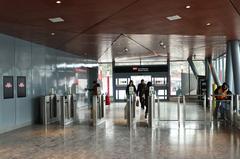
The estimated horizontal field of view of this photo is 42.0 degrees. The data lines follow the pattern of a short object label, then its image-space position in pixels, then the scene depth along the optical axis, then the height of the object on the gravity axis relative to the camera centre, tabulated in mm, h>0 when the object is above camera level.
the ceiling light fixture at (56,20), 7588 +1652
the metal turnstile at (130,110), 10417 -867
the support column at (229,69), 12203 +564
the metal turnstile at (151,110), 10063 -834
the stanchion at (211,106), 10756 -784
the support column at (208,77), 21562 +466
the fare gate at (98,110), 10762 -885
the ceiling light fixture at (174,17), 7473 +1629
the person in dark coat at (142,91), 13770 -283
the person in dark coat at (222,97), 11016 -488
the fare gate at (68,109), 11027 -885
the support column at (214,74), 18781 +582
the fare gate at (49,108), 11492 -844
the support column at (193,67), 23862 +1317
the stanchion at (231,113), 10359 -997
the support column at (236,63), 11383 +750
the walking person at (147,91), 11922 -259
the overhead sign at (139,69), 23281 +1212
